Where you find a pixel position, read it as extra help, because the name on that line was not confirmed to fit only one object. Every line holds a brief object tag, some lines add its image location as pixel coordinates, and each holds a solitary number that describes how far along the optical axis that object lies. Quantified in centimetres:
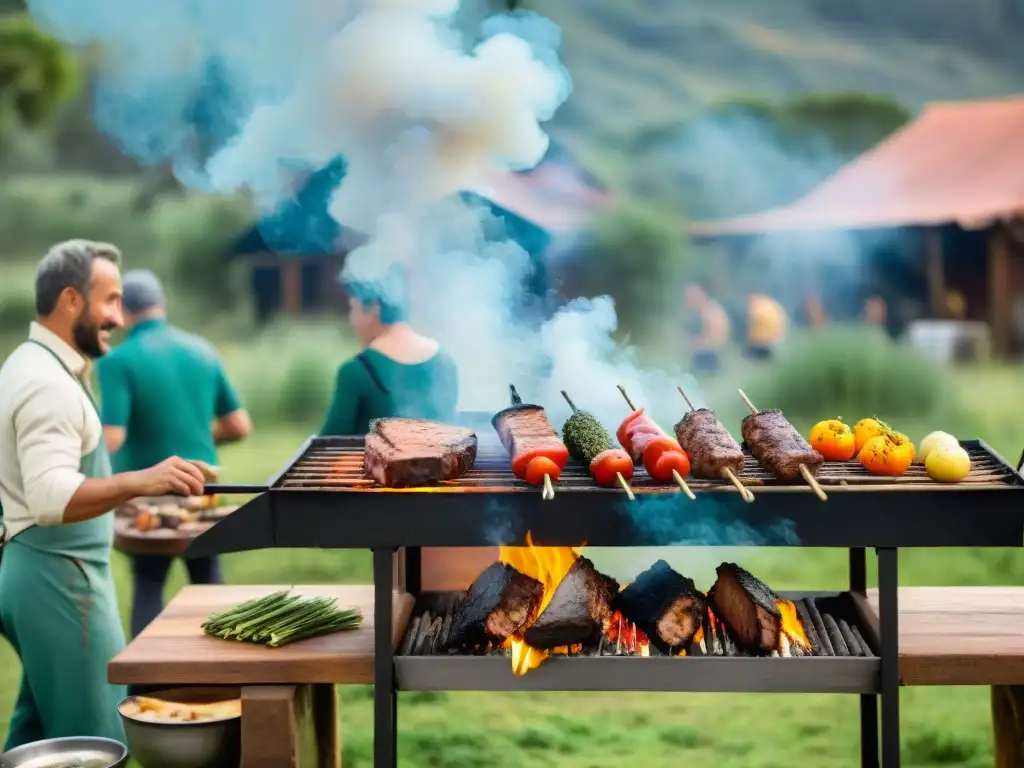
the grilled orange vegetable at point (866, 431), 390
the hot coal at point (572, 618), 364
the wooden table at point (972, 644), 366
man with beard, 409
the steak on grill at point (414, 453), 357
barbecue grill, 345
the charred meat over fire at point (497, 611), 377
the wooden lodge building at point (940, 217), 1773
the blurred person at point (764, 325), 1675
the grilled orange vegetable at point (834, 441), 391
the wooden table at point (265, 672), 367
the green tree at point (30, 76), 1864
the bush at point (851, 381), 1343
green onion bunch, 389
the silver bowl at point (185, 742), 367
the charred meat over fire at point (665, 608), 378
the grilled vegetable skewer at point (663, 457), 356
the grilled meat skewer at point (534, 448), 353
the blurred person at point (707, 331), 1739
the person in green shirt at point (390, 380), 528
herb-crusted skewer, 355
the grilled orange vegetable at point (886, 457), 370
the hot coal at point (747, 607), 367
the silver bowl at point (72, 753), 389
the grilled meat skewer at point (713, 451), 360
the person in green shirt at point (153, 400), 596
